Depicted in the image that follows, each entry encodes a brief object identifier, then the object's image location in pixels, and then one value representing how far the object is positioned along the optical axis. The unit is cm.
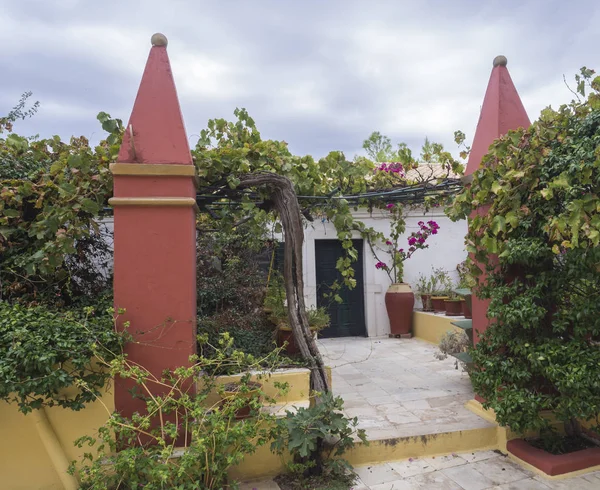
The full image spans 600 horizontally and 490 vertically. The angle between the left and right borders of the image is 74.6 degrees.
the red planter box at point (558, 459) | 290
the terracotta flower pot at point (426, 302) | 756
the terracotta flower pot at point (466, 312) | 657
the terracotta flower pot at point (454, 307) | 694
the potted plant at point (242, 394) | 260
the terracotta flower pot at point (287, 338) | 429
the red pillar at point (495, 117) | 353
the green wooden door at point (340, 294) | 773
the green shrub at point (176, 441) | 222
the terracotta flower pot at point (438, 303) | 724
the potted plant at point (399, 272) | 729
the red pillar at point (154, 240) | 273
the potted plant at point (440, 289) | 730
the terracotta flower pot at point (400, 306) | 742
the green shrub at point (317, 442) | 269
